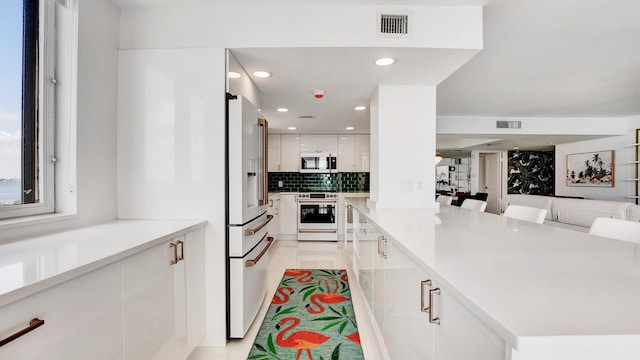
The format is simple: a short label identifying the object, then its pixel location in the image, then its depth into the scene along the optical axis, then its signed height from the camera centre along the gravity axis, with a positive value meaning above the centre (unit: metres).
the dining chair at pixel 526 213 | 2.09 -0.27
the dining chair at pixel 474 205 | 2.80 -0.26
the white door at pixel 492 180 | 8.82 -0.01
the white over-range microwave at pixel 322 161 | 5.69 +0.37
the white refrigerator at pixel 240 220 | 1.96 -0.29
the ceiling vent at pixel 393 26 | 1.89 +1.02
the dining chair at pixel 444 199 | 3.82 -0.28
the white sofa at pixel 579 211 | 3.01 -0.36
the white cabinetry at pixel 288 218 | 5.49 -0.75
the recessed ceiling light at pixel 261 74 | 2.40 +0.90
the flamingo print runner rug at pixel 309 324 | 1.89 -1.15
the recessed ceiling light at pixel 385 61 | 2.11 +0.89
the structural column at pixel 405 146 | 2.74 +0.32
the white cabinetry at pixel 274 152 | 5.76 +0.55
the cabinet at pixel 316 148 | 5.75 +0.63
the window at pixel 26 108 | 1.37 +0.36
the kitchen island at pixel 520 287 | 0.52 -0.28
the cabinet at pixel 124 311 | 0.81 -0.50
